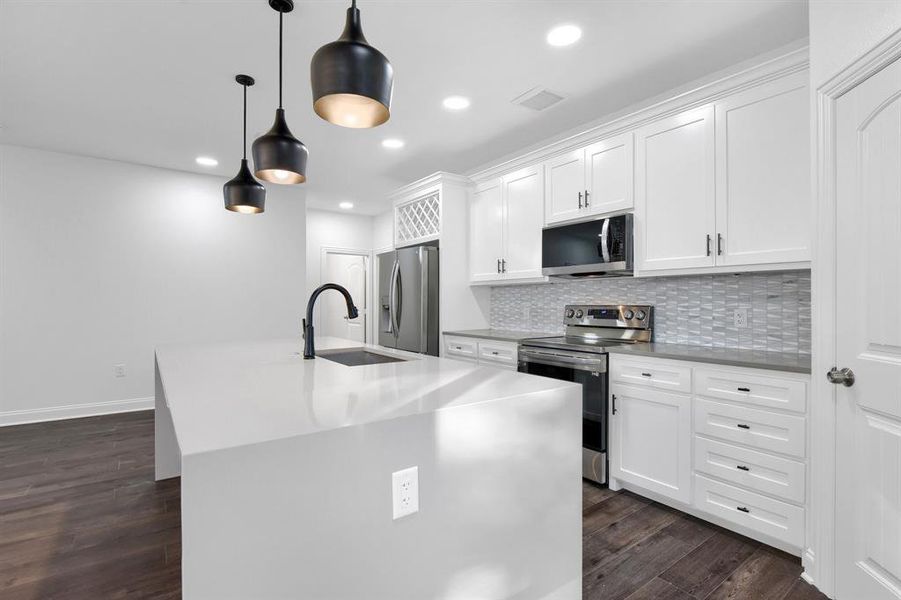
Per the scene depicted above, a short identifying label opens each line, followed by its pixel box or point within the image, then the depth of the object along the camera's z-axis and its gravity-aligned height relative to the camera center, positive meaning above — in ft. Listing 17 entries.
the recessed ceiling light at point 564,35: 7.29 +4.46
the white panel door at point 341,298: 21.98 +0.21
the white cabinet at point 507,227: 11.89 +2.13
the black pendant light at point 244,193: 8.36 +2.04
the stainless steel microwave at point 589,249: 9.51 +1.21
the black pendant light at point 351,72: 4.11 +2.16
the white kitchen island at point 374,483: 2.75 -1.37
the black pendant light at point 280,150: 6.63 +2.27
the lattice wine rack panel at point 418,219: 14.32 +2.79
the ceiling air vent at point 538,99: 9.41 +4.43
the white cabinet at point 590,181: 9.66 +2.81
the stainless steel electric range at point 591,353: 9.05 -1.15
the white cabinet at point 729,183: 7.17 +2.13
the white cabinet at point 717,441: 6.55 -2.36
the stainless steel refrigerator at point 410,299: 13.92 +0.05
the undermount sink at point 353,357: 7.75 -1.02
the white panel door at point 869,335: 4.87 -0.40
